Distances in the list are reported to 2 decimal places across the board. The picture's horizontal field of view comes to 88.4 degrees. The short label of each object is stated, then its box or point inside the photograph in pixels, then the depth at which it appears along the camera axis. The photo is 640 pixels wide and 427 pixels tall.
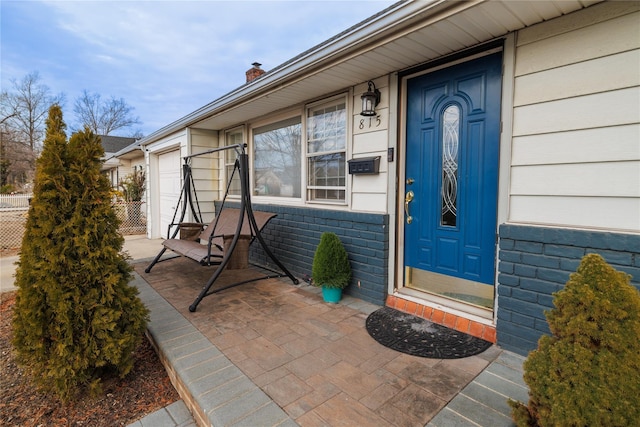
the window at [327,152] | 3.62
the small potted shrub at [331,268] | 3.16
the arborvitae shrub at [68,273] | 1.81
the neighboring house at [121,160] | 10.66
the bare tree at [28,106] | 21.02
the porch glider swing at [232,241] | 3.35
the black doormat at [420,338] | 2.28
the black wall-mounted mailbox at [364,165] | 3.11
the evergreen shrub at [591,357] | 1.10
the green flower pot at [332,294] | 3.22
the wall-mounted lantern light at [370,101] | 3.06
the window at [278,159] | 4.34
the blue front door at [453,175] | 2.49
